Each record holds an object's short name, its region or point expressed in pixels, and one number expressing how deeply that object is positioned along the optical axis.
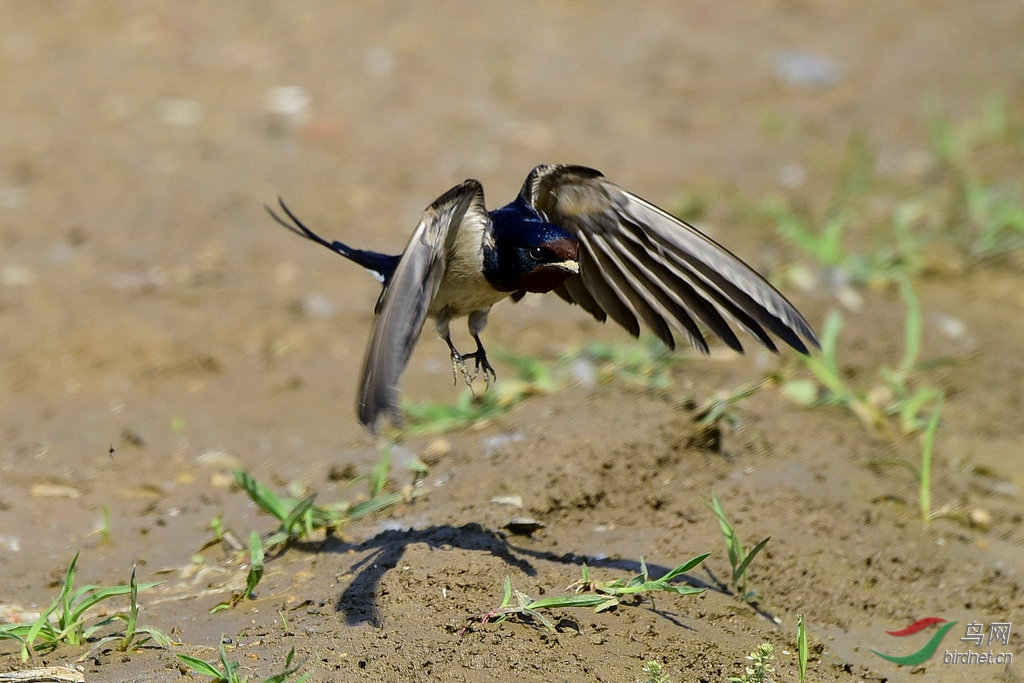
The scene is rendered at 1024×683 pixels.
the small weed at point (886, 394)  8.41
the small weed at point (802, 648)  5.71
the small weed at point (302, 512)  6.96
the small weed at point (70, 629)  5.70
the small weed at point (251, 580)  6.37
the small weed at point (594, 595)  5.83
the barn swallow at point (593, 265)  6.83
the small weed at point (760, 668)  5.45
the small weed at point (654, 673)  5.33
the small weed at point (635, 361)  8.66
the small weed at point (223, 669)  5.23
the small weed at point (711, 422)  7.64
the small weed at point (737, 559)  6.38
